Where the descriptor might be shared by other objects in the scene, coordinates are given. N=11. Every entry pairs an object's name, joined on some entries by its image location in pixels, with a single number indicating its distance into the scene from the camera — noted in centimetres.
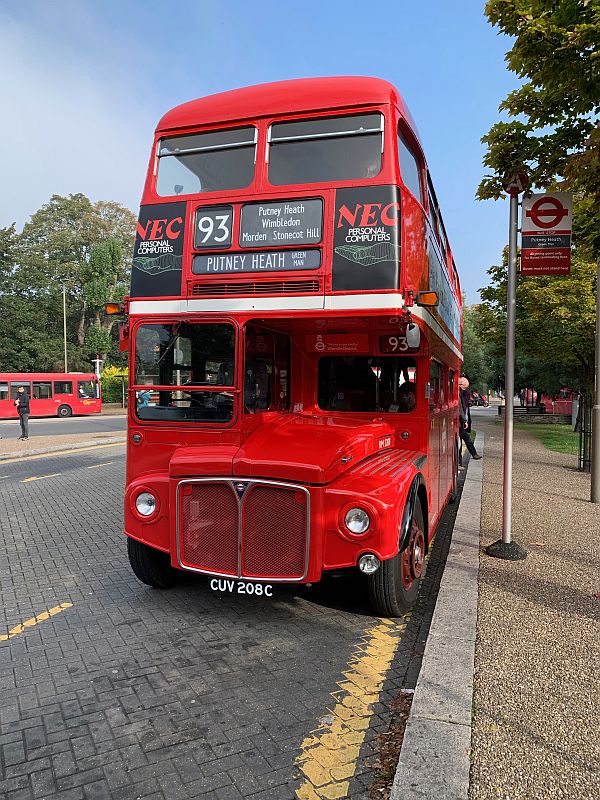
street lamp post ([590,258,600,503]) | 871
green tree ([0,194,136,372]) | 5241
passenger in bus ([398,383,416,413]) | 596
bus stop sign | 634
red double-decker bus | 434
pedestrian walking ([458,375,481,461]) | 1345
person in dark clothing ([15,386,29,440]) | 2056
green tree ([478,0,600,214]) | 491
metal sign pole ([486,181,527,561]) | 627
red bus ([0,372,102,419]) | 3297
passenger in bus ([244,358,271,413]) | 524
